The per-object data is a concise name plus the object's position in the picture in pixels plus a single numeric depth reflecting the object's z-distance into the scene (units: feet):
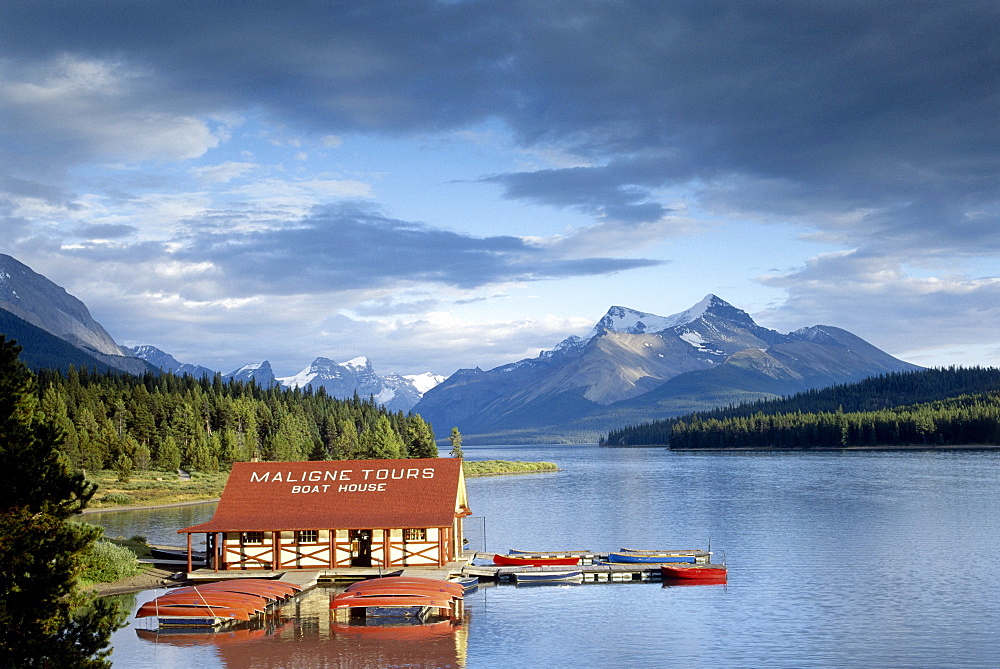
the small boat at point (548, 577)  196.34
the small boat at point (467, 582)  186.80
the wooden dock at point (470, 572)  186.70
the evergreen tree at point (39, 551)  78.79
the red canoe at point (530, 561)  210.79
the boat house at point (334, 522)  191.21
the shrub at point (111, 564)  181.89
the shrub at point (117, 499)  390.01
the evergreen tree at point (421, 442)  622.95
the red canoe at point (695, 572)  199.21
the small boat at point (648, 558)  213.46
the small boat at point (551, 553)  216.54
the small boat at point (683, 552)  215.92
